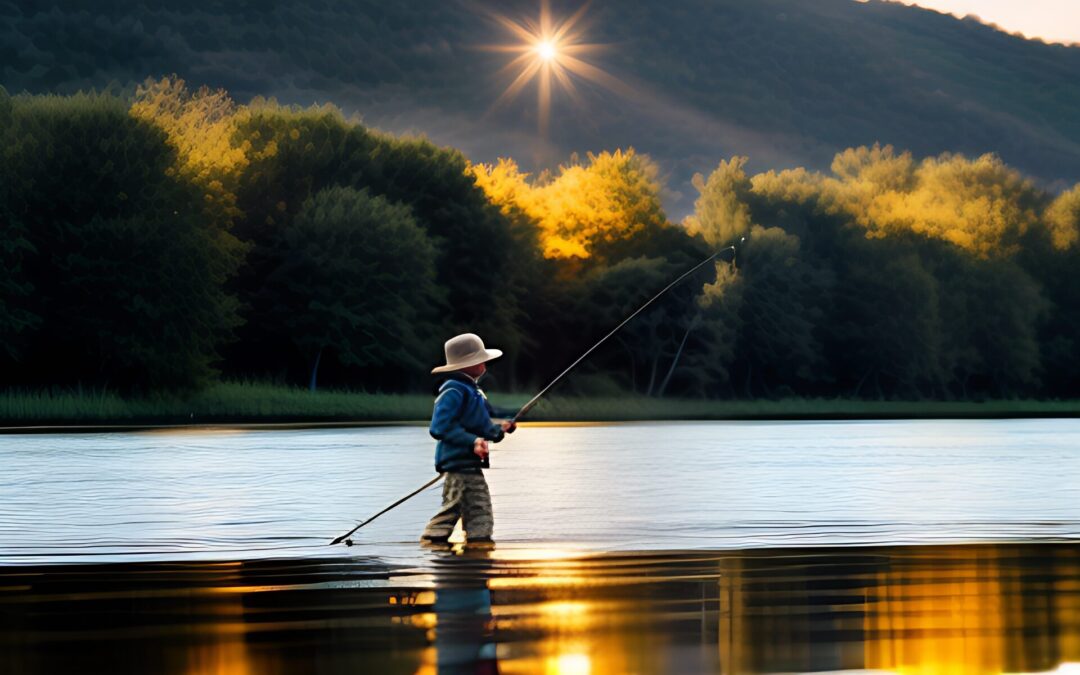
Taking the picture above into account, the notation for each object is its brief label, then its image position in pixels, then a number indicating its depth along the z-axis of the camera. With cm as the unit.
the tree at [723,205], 10031
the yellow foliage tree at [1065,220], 10844
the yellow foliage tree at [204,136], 6481
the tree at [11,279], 5981
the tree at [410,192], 7806
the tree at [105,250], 6153
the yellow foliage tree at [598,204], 9916
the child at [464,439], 1350
